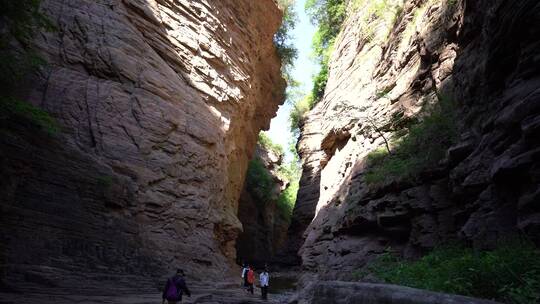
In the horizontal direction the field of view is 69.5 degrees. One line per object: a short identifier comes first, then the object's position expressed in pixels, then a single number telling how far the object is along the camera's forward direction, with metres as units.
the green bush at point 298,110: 32.63
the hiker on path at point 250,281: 14.17
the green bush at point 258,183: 36.91
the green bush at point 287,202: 42.12
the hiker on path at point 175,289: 7.15
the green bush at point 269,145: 45.38
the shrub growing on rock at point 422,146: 9.77
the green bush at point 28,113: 8.43
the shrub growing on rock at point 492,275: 4.54
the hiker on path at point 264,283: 13.16
